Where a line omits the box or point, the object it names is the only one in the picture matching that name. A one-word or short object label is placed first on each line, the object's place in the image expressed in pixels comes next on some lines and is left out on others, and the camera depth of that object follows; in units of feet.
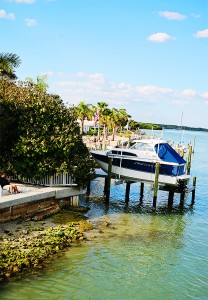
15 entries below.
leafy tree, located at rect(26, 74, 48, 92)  160.83
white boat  88.79
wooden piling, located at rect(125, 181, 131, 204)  90.63
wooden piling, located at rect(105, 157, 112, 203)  86.68
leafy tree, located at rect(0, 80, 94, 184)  70.59
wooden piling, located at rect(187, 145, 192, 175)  121.92
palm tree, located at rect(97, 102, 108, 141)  232.12
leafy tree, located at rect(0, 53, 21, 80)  96.81
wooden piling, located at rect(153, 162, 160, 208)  84.99
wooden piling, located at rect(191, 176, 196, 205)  97.54
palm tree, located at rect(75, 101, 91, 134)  233.14
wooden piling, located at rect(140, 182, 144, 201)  100.00
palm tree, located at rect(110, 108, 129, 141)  252.42
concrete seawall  60.39
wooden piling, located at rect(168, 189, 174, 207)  90.70
